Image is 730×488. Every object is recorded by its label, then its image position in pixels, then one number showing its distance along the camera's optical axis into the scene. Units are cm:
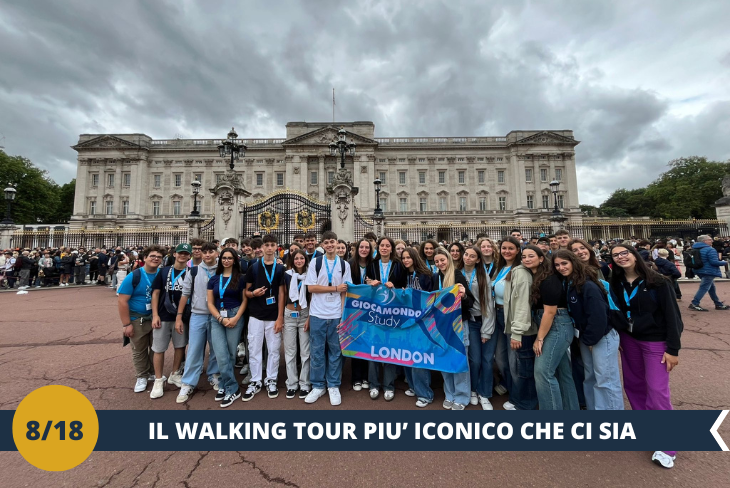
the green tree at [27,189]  4394
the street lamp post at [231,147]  1709
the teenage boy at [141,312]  416
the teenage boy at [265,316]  417
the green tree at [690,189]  5219
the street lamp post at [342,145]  1638
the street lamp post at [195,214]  1732
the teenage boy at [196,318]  407
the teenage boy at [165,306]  414
